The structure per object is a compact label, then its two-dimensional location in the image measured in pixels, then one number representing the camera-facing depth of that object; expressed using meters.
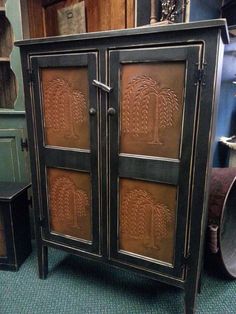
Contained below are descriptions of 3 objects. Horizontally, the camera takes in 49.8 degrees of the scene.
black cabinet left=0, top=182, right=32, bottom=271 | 1.63
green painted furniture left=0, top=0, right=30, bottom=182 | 1.83
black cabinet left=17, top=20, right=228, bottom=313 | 1.03
